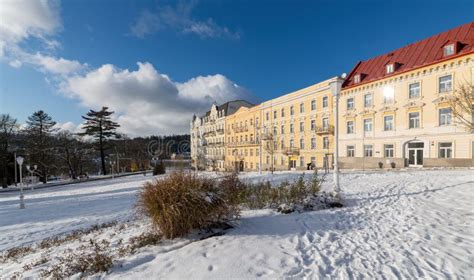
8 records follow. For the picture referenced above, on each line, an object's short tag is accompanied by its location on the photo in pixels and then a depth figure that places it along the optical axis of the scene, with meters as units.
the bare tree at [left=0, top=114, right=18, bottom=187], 37.78
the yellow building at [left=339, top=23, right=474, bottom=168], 19.94
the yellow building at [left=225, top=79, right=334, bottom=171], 30.61
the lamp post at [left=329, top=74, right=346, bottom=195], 8.66
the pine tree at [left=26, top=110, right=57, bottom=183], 39.38
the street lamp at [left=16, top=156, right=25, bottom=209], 16.20
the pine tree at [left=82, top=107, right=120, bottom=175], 46.44
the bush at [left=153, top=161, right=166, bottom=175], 34.09
